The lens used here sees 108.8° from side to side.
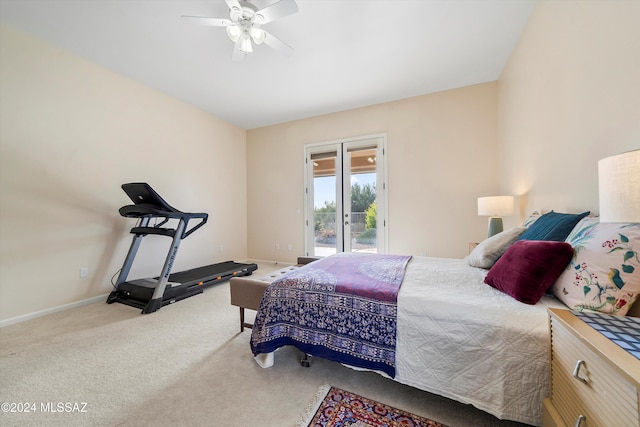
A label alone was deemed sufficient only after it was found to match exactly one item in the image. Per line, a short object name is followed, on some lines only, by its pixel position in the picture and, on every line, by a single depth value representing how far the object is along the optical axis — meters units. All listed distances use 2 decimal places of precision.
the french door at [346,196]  4.05
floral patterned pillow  0.90
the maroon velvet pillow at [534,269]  1.13
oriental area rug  1.19
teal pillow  1.37
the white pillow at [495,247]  1.72
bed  1.01
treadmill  2.66
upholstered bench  1.86
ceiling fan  1.88
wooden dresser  0.57
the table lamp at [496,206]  2.54
